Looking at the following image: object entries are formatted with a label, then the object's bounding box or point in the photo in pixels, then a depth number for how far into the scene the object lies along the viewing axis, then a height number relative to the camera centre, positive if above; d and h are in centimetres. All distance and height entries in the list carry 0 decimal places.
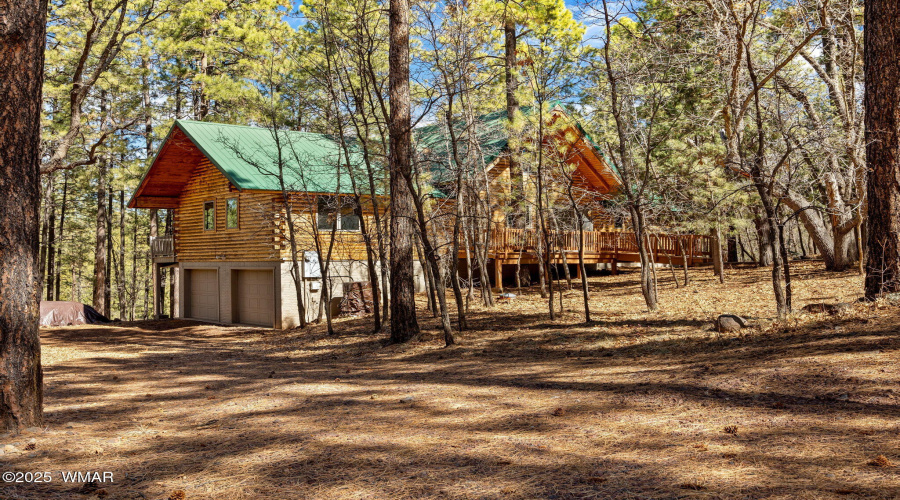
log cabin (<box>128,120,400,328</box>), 1883 +183
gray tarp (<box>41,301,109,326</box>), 2125 -103
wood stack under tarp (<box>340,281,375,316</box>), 1891 -87
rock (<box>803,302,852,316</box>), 871 -84
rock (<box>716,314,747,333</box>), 953 -104
